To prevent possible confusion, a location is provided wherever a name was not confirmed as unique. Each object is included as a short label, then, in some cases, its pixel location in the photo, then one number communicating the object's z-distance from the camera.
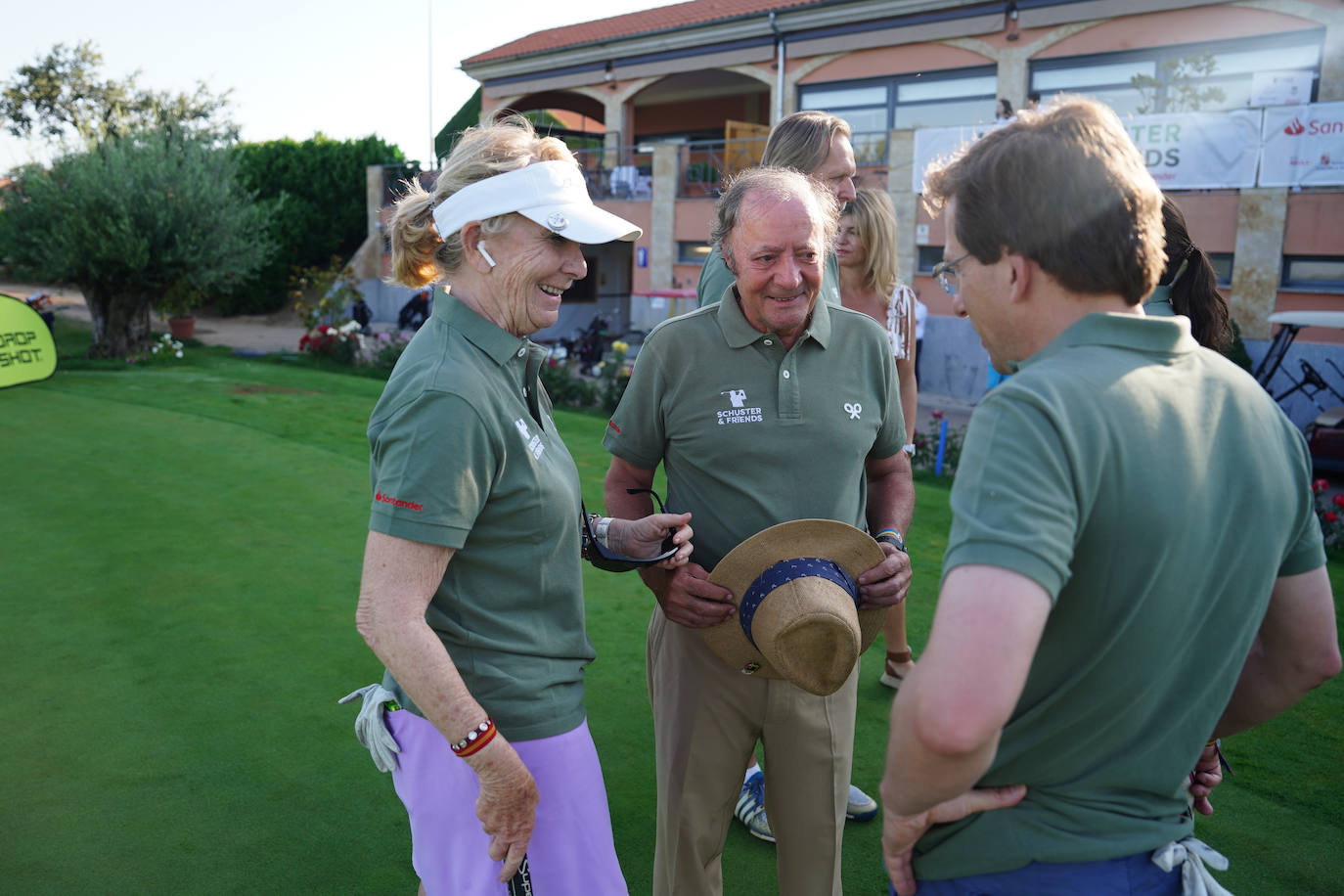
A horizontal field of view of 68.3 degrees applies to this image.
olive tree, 15.72
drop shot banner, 6.64
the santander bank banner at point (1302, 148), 12.91
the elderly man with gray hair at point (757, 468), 2.52
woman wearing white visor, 1.81
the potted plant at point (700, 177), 21.32
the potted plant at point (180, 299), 17.19
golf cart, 10.45
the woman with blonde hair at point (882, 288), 4.03
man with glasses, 1.18
